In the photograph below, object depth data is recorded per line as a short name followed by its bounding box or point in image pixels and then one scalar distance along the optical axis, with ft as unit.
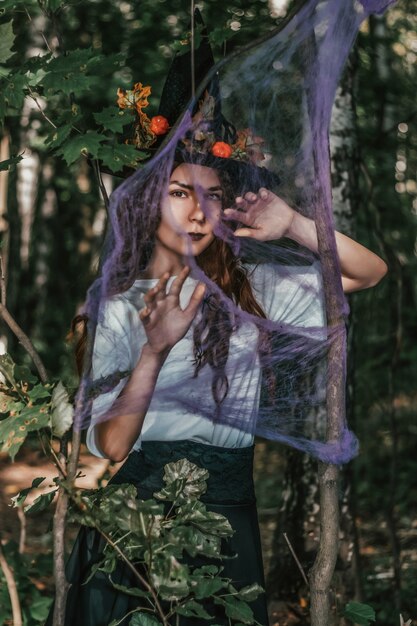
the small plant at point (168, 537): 7.07
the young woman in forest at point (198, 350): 7.30
